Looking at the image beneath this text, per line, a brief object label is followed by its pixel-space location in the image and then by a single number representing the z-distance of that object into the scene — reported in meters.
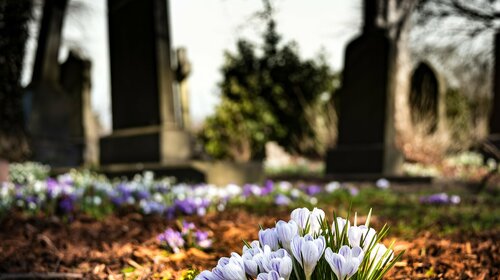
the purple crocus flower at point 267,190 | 6.41
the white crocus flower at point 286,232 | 1.74
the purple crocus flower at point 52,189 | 5.46
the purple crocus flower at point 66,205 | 4.94
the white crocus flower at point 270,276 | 1.53
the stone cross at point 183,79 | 13.18
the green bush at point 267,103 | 16.77
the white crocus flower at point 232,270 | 1.56
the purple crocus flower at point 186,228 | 3.13
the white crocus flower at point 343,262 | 1.57
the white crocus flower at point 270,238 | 1.78
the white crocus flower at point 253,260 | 1.62
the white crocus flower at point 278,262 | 1.56
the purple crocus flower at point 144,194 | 5.59
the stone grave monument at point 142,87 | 8.27
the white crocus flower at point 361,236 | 1.75
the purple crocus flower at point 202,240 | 3.06
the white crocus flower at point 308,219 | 1.86
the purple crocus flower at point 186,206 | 4.71
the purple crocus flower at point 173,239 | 2.94
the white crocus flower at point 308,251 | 1.59
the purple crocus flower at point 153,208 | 4.76
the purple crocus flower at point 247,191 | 6.40
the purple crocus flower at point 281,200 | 5.49
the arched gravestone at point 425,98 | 16.27
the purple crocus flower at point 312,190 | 6.41
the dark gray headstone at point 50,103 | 13.43
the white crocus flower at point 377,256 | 1.76
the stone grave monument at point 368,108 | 10.69
